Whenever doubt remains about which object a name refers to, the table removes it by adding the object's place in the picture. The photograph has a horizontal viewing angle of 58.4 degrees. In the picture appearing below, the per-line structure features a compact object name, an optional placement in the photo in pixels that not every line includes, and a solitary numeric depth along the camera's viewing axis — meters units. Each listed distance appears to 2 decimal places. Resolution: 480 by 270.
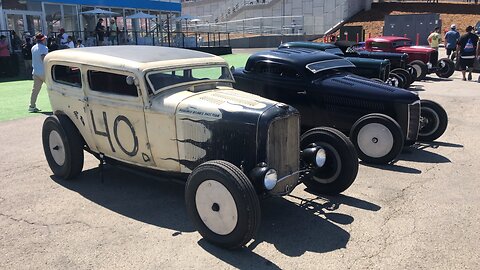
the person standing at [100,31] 23.00
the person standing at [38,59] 10.16
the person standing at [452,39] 18.23
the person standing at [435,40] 19.05
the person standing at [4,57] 17.36
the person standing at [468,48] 14.77
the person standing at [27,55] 17.39
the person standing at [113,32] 24.94
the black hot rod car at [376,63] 10.68
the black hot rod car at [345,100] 6.46
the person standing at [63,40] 18.86
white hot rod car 3.89
